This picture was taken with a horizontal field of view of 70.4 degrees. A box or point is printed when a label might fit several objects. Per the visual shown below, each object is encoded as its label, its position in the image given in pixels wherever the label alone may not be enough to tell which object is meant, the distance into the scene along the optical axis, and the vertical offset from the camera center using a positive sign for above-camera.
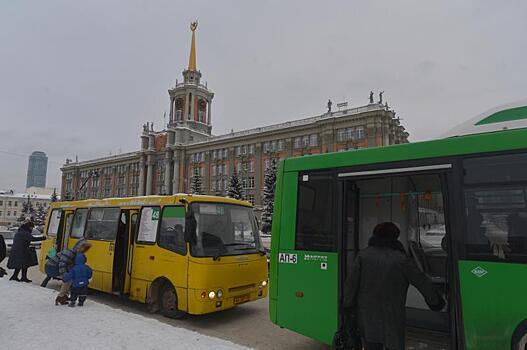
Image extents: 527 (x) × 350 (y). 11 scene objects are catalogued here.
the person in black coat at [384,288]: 3.63 -0.60
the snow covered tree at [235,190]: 54.38 +4.92
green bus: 4.02 +0.02
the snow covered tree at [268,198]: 44.82 +3.29
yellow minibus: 7.34 -0.68
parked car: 21.58 -1.11
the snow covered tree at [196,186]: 63.19 +6.18
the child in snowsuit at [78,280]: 7.82 -1.25
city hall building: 61.44 +15.53
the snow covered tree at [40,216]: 83.75 +0.84
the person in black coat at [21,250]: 10.98 -0.90
